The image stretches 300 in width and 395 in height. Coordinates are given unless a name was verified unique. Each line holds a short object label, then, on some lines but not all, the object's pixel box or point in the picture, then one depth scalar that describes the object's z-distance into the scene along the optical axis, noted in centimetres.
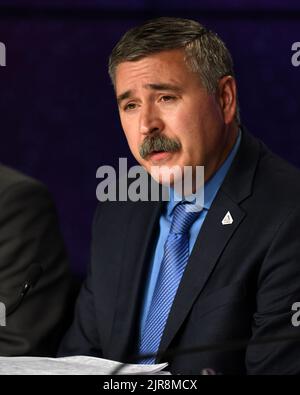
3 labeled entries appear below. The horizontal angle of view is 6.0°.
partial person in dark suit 400
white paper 363
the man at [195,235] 387
